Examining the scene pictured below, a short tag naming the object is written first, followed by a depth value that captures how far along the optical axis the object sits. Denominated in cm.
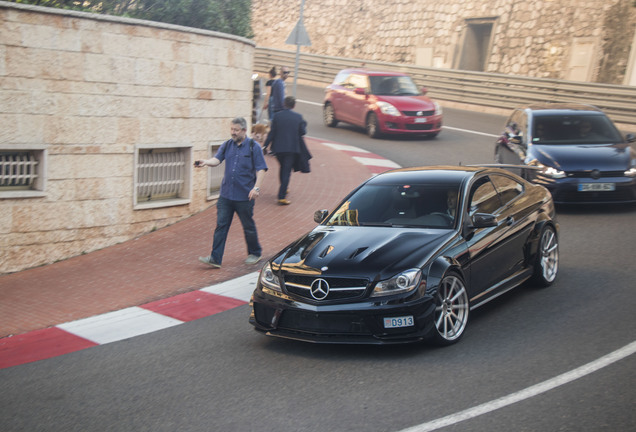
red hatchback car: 2078
